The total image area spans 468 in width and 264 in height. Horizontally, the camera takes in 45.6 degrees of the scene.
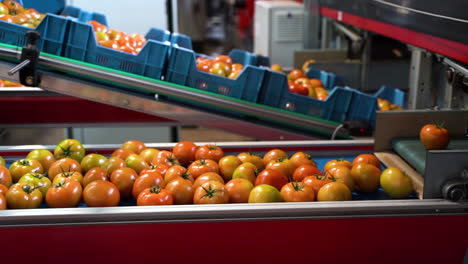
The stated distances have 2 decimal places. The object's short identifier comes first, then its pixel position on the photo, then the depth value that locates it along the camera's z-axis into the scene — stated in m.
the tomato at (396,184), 2.37
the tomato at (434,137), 2.51
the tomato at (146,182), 2.35
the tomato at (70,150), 2.74
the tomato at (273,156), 2.72
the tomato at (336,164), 2.62
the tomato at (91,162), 2.61
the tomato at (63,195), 2.22
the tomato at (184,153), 2.79
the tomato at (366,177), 2.47
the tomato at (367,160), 2.61
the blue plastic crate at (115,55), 3.75
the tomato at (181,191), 2.30
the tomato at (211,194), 2.21
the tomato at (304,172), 2.49
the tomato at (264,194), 2.22
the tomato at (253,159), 2.68
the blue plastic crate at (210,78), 3.79
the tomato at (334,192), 2.25
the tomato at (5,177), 2.39
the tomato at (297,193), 2.25
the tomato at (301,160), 2.64
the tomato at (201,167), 2.52
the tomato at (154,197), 2.21
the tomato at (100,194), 2.23
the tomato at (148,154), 2.75
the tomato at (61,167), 2.51
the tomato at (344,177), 2.43
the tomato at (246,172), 2.46
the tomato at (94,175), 2.40
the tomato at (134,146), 2.88
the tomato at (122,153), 2.73
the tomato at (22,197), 2.20
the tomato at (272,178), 2.38
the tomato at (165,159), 2.66
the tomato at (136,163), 2.59
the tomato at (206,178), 2.38
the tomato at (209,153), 2.73
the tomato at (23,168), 2.50
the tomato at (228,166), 2.57
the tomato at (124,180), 2.39
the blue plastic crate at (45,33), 3.70
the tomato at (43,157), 2.65
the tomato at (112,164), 2.52
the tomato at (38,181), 2.33
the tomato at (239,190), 2.30
